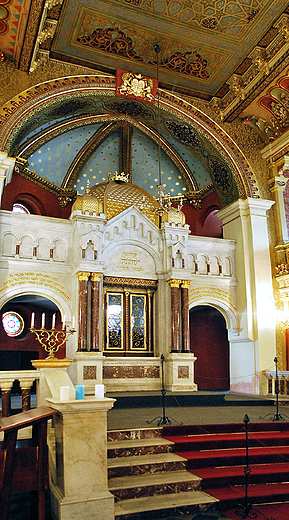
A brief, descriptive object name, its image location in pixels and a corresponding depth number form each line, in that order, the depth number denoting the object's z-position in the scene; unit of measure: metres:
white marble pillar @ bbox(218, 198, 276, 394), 12.69
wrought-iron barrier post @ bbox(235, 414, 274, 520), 4.69
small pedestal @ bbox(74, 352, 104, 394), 10.74
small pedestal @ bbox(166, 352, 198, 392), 11.71
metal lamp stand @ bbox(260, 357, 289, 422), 8.04
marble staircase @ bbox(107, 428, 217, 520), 4.96
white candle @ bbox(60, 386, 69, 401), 5.27
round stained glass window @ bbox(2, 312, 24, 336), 15.66
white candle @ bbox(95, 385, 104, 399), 5.23
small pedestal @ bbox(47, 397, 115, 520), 4.54
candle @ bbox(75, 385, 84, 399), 5.34
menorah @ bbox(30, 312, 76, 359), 6.81
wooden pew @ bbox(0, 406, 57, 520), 4.36
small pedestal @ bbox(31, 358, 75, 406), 6.18
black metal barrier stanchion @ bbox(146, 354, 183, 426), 7.21
